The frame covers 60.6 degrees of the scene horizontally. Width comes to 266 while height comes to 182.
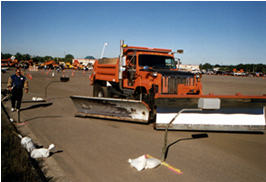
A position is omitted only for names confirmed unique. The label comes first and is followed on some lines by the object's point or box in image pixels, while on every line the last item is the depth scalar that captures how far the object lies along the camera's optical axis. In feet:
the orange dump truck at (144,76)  23.98
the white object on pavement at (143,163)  13.51
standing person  28.01
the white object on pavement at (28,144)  15.73
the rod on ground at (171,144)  14.78
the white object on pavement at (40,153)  15.08
